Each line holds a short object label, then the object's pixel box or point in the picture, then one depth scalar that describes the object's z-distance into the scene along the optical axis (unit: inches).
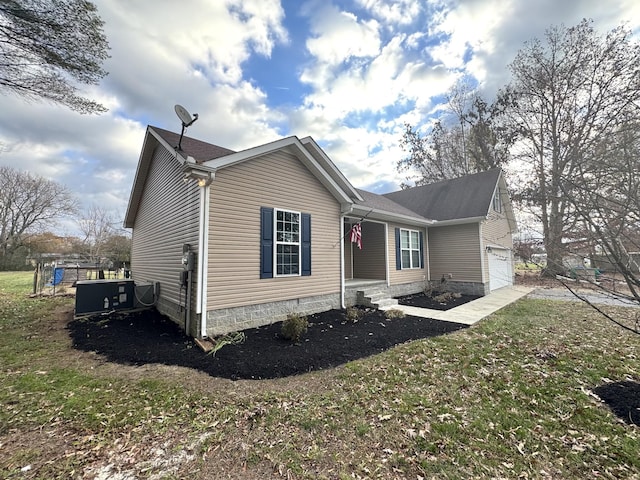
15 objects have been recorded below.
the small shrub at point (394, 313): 302.5
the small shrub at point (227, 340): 195.0
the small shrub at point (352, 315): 284.2
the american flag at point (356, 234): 339.6
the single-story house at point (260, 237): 225.0
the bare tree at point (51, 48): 240.4
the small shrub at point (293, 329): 216.4
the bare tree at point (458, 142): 824.3
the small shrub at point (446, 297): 404.8
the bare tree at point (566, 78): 549.7
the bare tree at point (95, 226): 1035.9
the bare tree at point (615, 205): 99.9
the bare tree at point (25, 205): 1024.9
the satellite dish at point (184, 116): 227.4
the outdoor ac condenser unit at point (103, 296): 286.0
